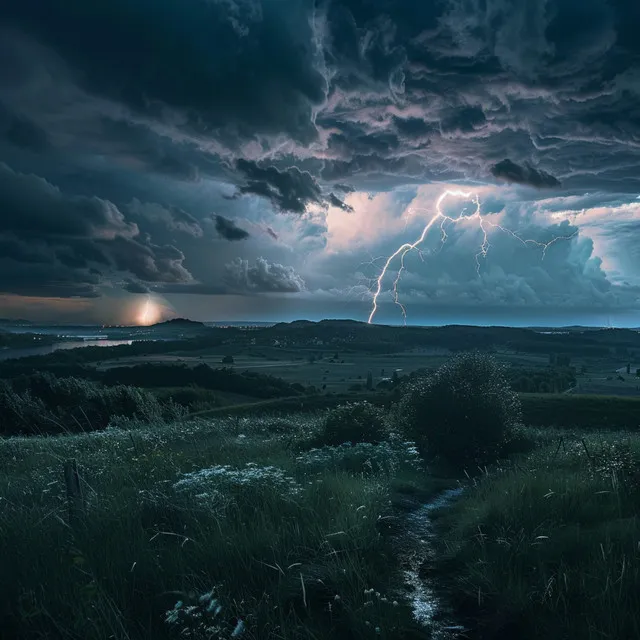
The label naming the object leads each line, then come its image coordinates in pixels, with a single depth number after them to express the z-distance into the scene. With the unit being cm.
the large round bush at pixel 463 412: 1988
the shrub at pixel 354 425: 1883
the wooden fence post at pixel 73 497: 792
